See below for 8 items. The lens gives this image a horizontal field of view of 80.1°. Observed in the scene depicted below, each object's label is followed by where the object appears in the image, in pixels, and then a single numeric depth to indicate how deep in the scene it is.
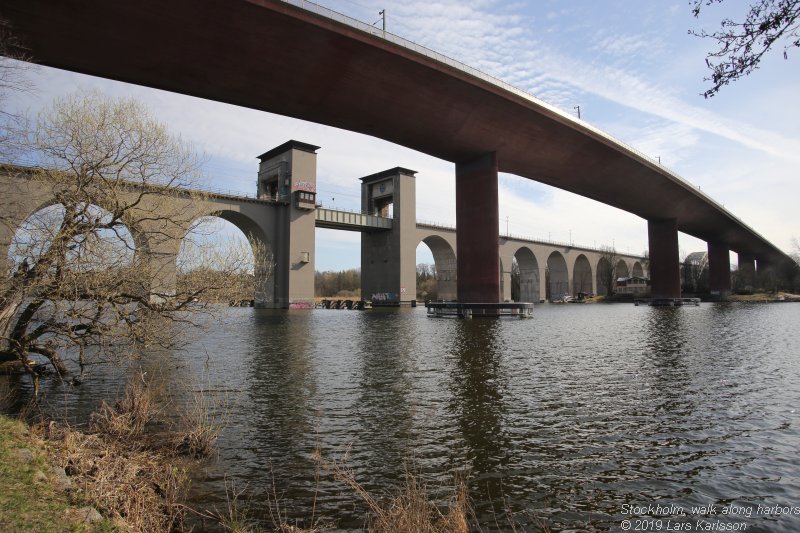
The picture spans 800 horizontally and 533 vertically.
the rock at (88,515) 4.27
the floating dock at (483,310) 39.44
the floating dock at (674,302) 64.06
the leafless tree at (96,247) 9.58
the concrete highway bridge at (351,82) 23.30
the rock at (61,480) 4.87
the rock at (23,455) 5.21
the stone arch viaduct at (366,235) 56.62
